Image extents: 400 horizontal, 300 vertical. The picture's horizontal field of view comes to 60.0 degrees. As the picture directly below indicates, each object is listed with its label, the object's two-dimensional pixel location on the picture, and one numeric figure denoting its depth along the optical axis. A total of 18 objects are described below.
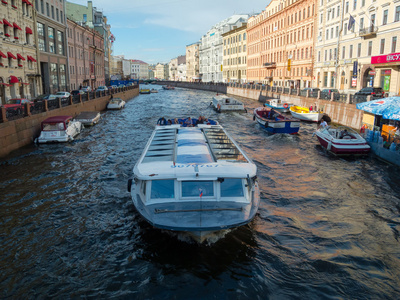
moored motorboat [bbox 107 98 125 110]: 46.69
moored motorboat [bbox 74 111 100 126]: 30.39
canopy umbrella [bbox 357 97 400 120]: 17.44
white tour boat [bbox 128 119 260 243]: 8.66
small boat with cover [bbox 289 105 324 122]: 31.98
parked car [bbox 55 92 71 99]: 39.99
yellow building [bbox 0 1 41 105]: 32.81
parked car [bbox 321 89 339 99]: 33.52
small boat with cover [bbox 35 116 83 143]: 22.18
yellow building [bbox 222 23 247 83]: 97.37
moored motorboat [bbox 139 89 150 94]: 93.69
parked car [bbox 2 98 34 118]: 20.14
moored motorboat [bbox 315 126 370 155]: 19.52
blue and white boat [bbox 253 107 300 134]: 26.44
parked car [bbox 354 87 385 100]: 33.40
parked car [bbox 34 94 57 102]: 34.88
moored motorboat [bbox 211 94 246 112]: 42.97
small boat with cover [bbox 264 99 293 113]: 41.34
